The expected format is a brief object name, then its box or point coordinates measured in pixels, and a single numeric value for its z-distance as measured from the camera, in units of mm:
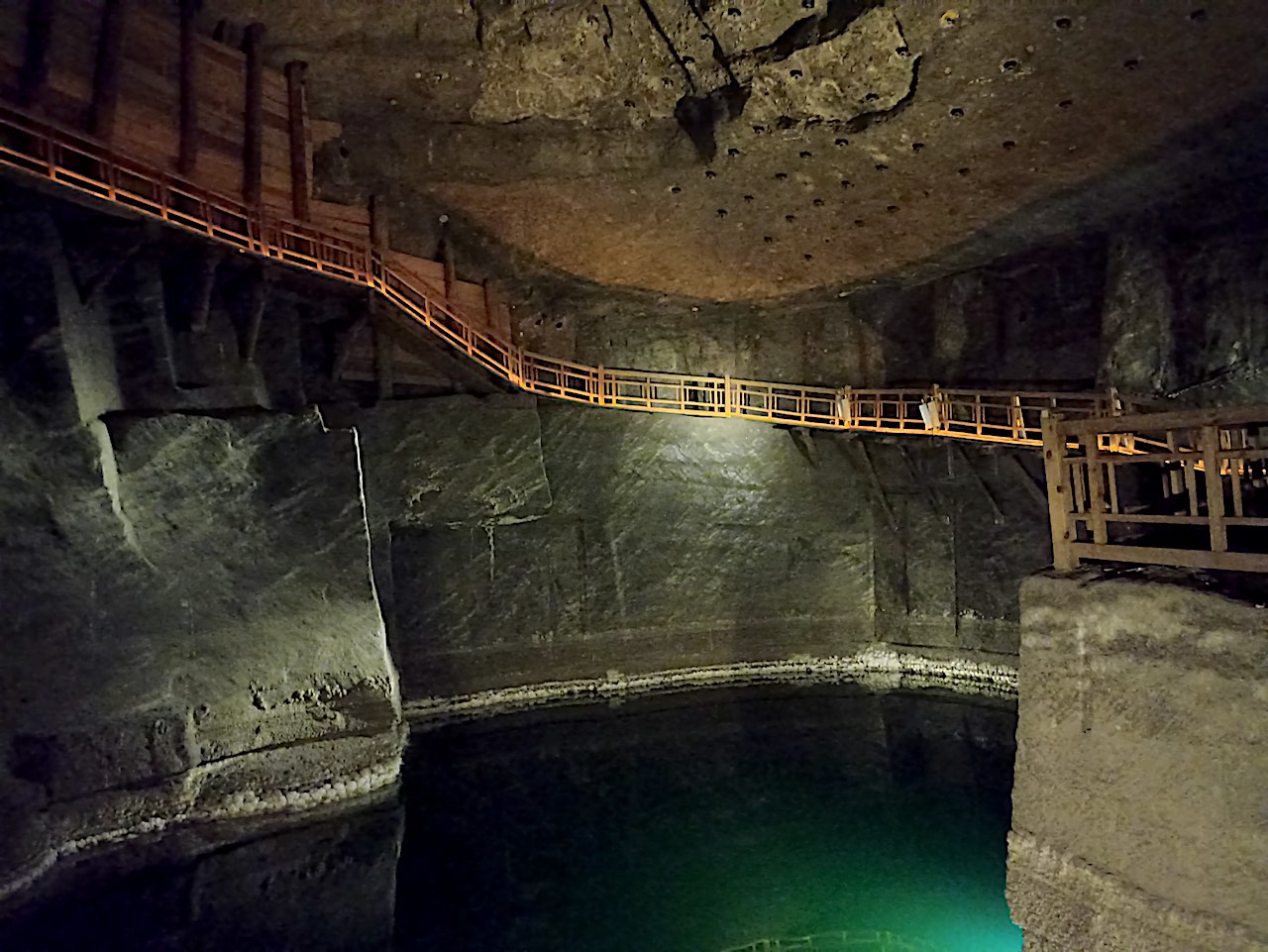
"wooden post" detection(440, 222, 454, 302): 12656
